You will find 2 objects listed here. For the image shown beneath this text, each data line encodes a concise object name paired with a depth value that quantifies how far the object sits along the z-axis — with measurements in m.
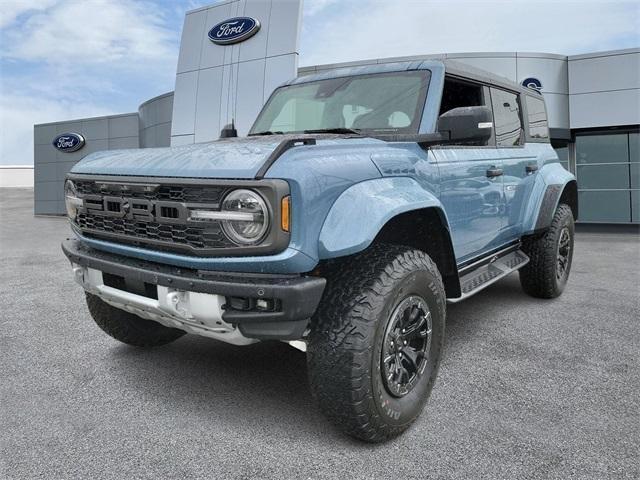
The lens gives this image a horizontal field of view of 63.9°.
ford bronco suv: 2.09
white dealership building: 12.27
